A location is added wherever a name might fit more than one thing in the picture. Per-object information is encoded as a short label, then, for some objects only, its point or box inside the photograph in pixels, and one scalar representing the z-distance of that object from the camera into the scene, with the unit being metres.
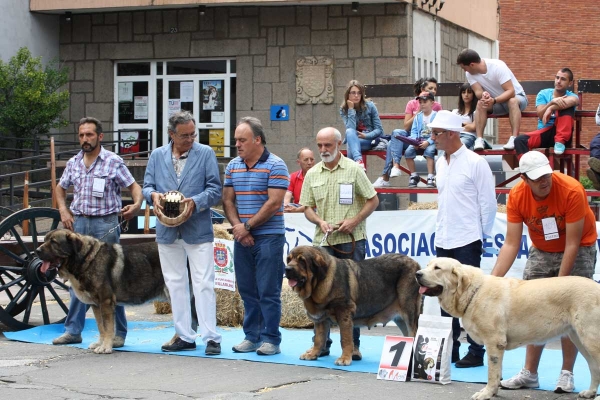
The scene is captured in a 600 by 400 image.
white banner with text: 10.83
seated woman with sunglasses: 13.62
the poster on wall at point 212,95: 23.23
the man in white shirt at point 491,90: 12.10
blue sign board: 22.20
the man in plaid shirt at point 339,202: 8.55
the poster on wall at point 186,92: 23.47
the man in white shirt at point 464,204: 7.93
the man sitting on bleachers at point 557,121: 11.55
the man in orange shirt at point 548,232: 6.78
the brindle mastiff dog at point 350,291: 7.95
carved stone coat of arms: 21.94
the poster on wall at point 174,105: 23.56
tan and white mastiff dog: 6.39
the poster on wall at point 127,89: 23.77
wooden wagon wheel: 9.84
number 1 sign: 7.42
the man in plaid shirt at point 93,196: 9.26
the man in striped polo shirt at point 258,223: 8.51
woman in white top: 12.48
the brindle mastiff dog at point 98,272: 8.79
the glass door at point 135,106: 23.66
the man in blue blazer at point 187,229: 8.64
